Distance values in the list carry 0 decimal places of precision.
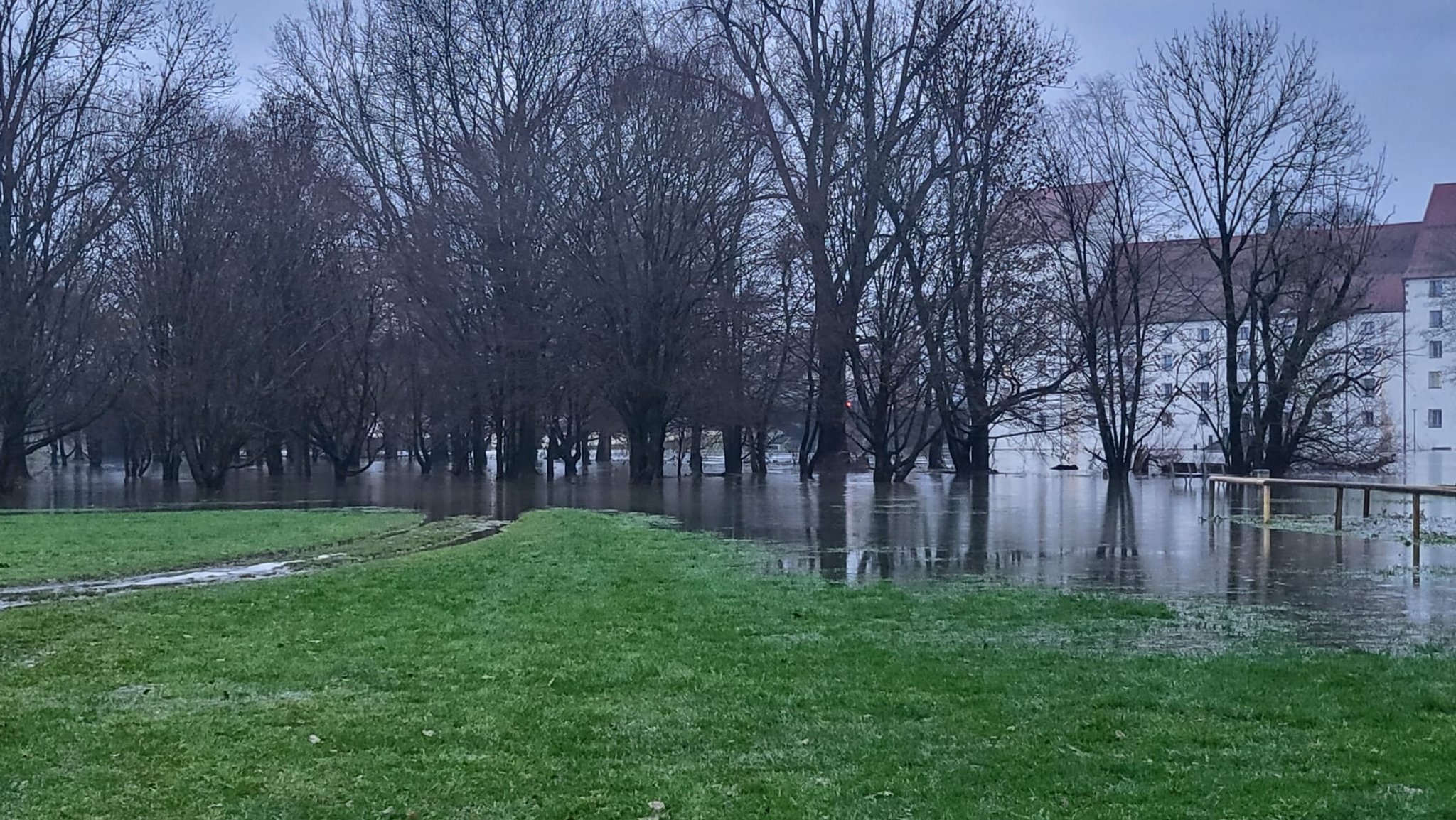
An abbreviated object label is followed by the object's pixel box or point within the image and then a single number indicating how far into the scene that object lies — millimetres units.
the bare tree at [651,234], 34750
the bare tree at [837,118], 37812
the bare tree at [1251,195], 38906
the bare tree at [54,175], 33562
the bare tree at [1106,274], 42750
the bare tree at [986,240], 37531
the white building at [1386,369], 44344
